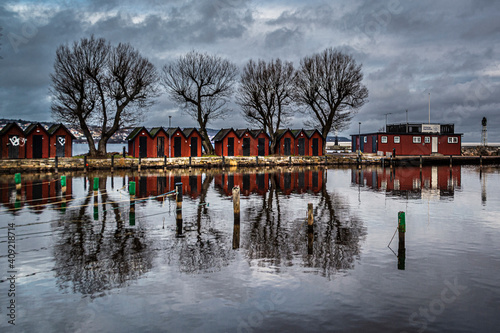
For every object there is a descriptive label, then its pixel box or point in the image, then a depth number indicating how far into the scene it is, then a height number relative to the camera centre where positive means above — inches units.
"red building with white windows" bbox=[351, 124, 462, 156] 3341.5 +124.4
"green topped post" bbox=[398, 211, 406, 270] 589.4 -115.5
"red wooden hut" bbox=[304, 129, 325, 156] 3129.9 +105.9
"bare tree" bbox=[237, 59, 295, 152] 2979.8 +458.3
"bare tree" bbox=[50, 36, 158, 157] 2364.7 +408.5
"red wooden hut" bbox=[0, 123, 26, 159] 2267.5 +86.4
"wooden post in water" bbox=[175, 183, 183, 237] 767.1 -102.7
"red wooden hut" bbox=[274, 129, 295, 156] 3068.4 +93.6
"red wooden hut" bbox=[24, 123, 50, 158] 2341.0 +92.6
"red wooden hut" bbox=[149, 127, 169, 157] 2684.5 +102.5
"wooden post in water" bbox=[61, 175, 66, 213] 1094.4 -106.5
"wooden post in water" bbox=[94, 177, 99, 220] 882.0 -100.5
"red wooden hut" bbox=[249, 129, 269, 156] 2992.1 +96.5
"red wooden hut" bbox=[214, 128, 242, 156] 2896.2 +93.5
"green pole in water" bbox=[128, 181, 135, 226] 837.8 -104.2
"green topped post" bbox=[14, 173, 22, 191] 1234.6 -67.4
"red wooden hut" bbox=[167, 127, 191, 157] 2741.1 +91.1
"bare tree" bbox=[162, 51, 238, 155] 2883.9 +463.1
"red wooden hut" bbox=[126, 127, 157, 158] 2630.4 +83.6
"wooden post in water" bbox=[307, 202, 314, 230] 641.6 -89.3
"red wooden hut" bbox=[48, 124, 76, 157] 2426.2 +97.6
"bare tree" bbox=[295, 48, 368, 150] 3038.9 +490.7
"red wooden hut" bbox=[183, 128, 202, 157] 2815.0 +111.9
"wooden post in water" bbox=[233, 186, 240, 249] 683.6 -97.1
